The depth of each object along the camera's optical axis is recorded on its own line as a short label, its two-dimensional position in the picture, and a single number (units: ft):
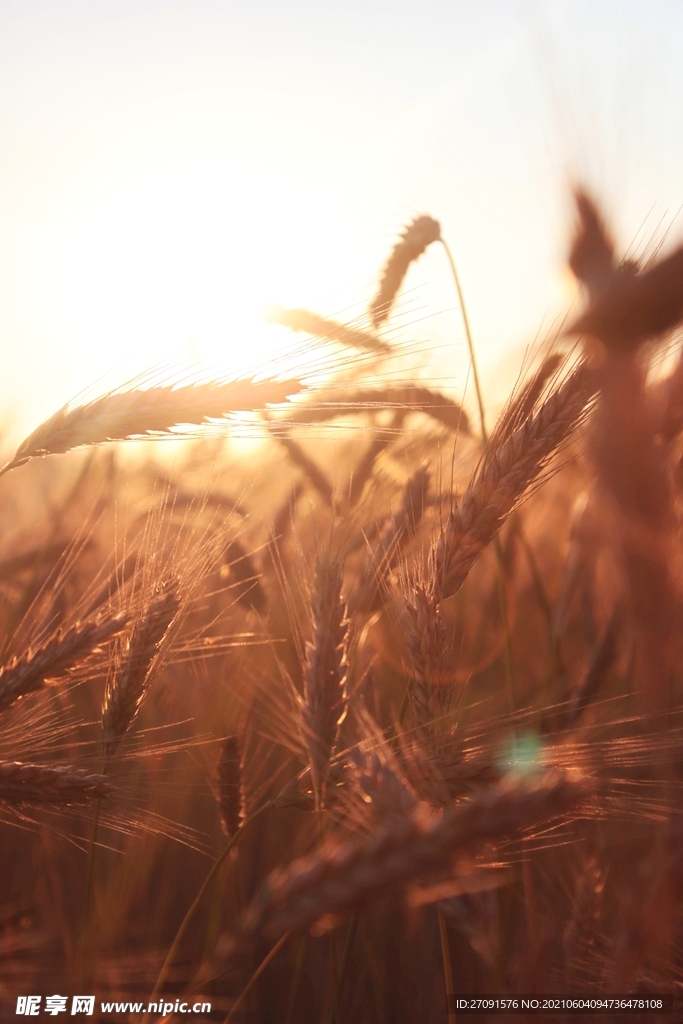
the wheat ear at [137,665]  1.62
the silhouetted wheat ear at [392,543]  1.68
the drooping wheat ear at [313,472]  2.11
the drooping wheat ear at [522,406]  1.57
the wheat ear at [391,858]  1.23
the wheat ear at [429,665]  1.51
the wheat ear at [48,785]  1.49
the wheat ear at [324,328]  1.69
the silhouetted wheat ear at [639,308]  1.27
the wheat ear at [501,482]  1.52
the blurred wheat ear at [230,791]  1.65
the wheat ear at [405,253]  2.10
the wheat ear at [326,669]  1.50
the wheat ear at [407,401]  1.68
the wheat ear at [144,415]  1.54
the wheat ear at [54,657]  1.55
